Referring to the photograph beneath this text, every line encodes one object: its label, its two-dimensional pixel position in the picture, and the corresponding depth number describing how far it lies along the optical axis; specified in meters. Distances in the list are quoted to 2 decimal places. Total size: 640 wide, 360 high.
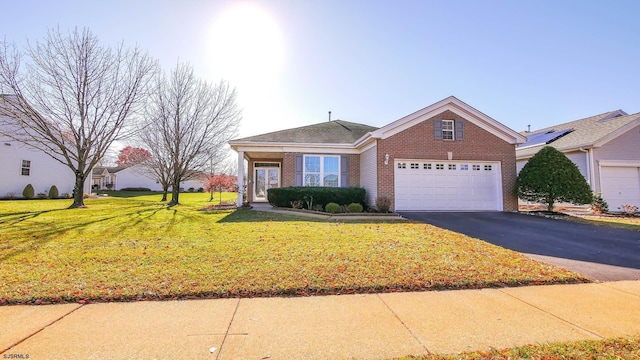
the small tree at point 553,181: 12.39
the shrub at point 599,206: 13.59
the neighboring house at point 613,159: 14.74
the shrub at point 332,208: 11.93
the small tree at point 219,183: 24.59
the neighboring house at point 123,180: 41.84
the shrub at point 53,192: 21.84
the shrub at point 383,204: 12.01
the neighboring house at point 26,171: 19.75
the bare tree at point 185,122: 17.62
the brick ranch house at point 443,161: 13.03
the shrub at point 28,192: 20.25
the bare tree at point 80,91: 13.78
